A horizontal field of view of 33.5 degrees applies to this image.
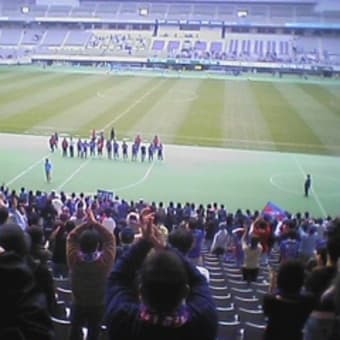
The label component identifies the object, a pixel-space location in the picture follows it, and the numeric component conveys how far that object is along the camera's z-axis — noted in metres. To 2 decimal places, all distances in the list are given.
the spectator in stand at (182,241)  5.07
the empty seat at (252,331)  6.52
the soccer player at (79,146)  27.86
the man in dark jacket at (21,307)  3.03
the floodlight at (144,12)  95.81
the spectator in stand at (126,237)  7.48
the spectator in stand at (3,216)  7.48
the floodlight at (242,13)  94.75
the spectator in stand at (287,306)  4.47
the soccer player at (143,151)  27.55
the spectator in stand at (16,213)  9.98
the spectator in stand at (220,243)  12.59
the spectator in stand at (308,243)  11.51
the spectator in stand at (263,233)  12.32
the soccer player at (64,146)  27.85
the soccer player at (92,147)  28.19
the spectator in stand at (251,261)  9.72
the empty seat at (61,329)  6.04
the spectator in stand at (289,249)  11.46
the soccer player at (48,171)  23.79
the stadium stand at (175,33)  85.19
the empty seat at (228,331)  6.55
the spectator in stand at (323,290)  4.11
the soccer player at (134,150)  27.75
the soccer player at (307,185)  23.03
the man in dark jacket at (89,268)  5.50
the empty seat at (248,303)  7.64
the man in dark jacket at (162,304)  3.10
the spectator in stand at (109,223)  12.19
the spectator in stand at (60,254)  8.72
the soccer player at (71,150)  27.94
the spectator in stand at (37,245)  5.83
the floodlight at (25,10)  96.56
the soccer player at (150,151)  27.54
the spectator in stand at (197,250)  9.55
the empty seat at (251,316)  6.96
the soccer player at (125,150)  27.84
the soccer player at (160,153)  28.08
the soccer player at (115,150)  27.64
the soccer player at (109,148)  27.91
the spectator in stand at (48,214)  14.59
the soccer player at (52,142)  28.53
